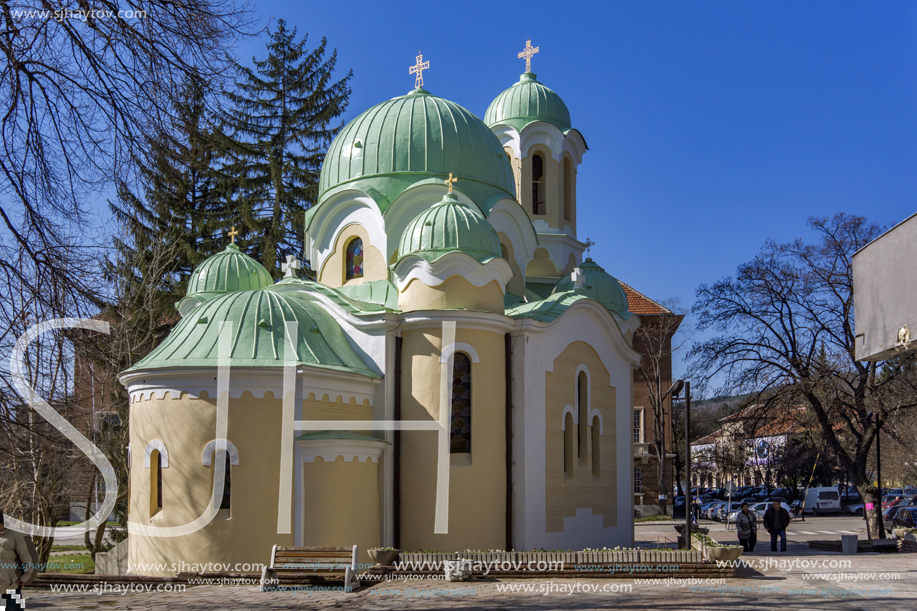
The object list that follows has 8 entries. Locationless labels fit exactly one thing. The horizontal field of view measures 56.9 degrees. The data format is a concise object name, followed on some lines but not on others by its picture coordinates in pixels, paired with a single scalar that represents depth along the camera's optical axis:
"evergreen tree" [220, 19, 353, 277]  33.34
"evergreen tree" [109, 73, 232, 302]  27.14
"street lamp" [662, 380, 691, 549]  15.19
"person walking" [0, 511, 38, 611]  8.12
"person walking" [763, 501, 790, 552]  19.48
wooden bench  12.79
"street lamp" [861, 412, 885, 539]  19.90
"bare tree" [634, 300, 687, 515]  37.69
